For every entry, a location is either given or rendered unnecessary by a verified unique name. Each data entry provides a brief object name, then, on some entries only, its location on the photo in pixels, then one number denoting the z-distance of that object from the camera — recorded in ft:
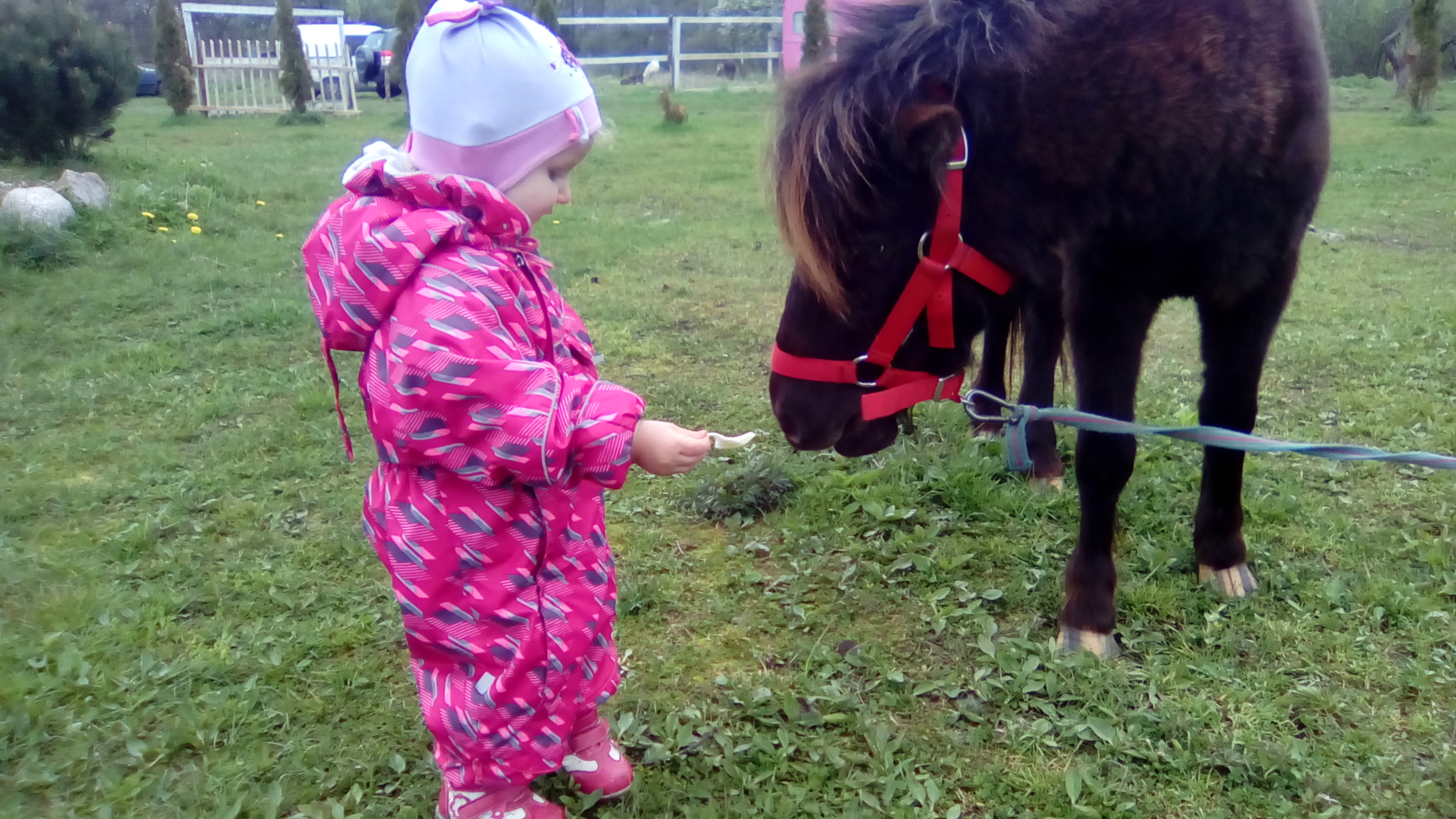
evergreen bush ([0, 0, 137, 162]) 21.89
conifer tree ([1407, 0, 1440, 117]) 38.78
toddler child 4.45
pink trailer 62.49
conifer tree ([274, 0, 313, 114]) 49.52
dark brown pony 5.93
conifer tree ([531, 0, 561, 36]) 54.03
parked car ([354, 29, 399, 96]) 73.72
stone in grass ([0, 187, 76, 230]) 18.75
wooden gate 52.80
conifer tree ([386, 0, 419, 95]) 51.72
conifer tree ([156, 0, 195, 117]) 49.06
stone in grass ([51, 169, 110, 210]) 20.79
